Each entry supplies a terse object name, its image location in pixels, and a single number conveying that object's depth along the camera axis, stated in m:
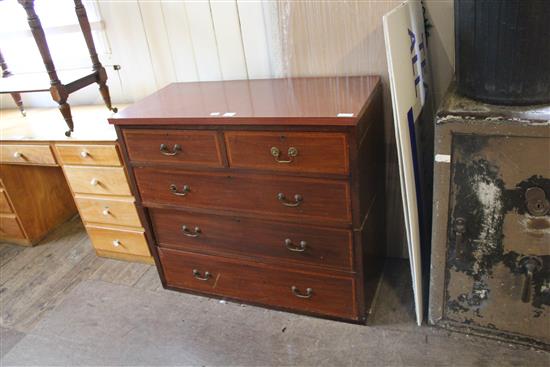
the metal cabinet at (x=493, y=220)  1.17
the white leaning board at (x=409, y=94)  1.26
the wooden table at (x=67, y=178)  1.89
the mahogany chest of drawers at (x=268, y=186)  1.35
